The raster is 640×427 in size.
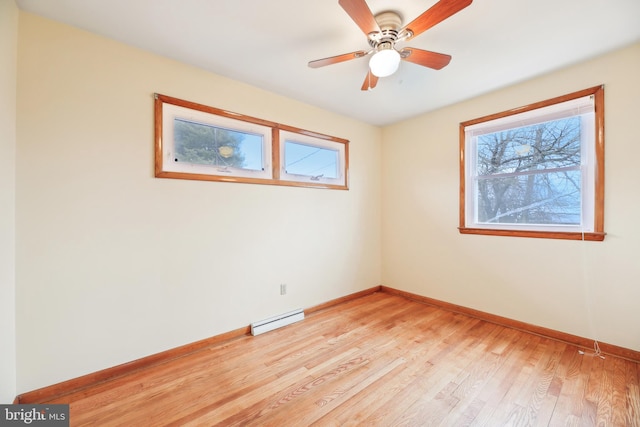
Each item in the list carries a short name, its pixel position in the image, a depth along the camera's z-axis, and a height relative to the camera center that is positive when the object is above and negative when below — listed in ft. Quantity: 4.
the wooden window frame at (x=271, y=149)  6.76 +2.08
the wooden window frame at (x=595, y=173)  7.02 +1.04
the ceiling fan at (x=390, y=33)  4.34 +3.52
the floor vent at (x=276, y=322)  8.39 -3.80
